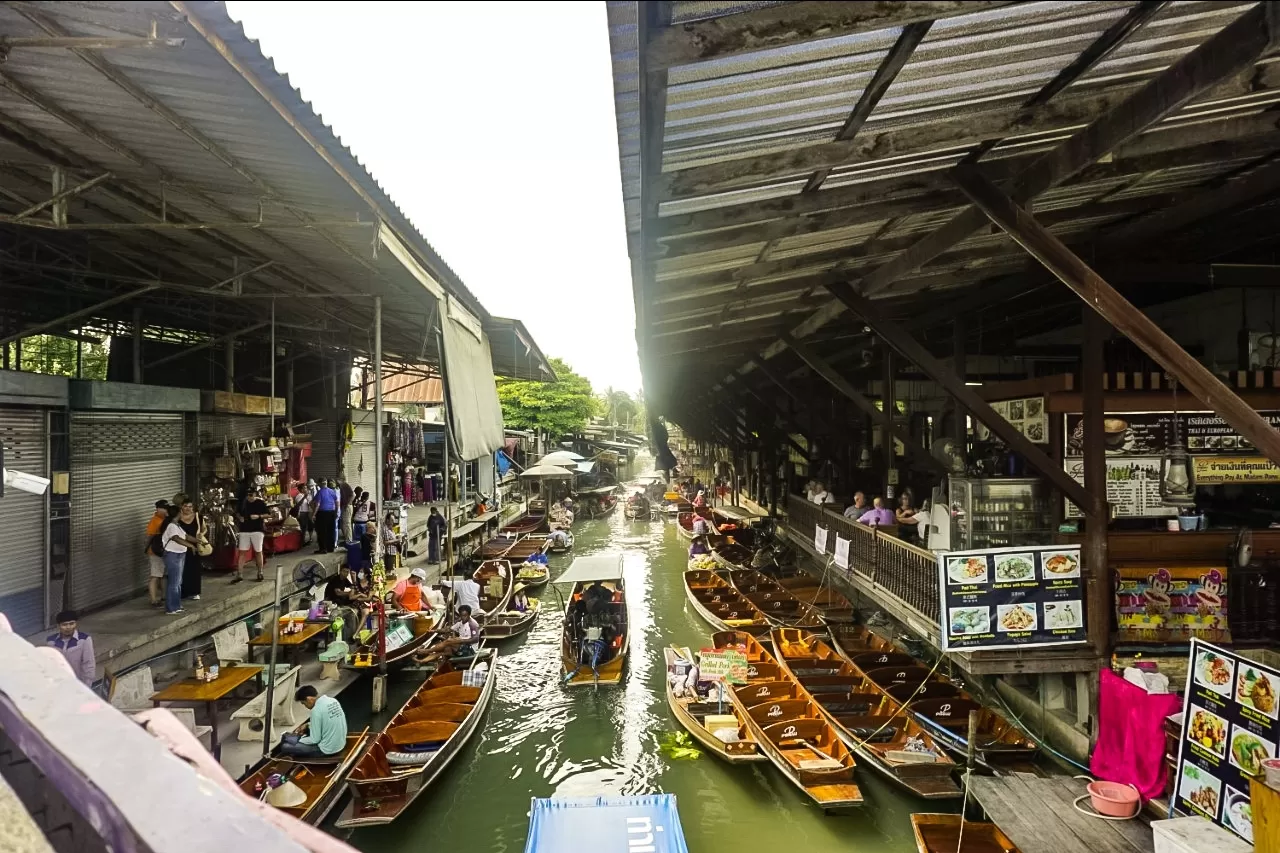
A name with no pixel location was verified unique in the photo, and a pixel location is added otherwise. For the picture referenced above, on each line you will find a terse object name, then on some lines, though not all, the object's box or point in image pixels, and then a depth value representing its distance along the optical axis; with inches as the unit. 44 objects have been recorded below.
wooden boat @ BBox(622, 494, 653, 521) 1328.7
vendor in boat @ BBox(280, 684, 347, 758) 301.7
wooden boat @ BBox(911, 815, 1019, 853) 241.9
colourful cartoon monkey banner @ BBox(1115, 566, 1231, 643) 285.9
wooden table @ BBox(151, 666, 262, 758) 298.0
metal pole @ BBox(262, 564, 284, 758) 296.0
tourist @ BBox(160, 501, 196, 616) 372.8
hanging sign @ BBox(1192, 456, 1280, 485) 291.7
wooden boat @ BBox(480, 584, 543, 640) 554.9
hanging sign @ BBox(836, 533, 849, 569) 458.3
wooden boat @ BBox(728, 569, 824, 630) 544.7
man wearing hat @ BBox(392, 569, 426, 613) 495.8
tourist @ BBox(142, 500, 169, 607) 380.2
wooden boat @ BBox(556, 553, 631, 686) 457.4
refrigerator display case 312.5
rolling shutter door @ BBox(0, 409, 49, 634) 331.9
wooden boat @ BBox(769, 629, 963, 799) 306.2
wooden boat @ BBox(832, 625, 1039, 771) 311.0
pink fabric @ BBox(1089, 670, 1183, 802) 234.2
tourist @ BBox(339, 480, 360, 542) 628.7
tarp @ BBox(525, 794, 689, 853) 232.4
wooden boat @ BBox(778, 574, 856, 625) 550.3
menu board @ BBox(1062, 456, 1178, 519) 297.6
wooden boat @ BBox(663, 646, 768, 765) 337.4
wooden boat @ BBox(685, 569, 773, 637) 552.1
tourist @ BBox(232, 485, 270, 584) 467.5
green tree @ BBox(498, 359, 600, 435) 1456.7
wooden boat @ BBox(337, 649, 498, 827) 293.1
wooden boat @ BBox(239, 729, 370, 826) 269.6
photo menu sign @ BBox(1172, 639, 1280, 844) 198.2
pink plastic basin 224.7
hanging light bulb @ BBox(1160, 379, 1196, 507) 253.0
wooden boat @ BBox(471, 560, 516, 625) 602.2
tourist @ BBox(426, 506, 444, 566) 693.3
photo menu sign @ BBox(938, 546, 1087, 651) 284.0
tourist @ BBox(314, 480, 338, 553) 579.5
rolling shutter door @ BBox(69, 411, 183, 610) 379.9
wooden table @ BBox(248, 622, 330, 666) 401.7
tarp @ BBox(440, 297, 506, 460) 326.3
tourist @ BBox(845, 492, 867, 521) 486.9
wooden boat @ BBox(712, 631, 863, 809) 303.9
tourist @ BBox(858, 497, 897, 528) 441.7
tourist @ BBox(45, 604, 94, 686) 263.7
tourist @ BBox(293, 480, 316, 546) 617.0
